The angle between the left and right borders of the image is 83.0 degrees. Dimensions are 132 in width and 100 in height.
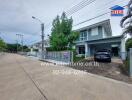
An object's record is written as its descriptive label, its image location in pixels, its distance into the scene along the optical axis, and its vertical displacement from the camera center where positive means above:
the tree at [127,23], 7.85 +3.09
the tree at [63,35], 12.38 +2.57
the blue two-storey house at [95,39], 13.56 +2.27
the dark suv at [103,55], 8.81 -0.63
